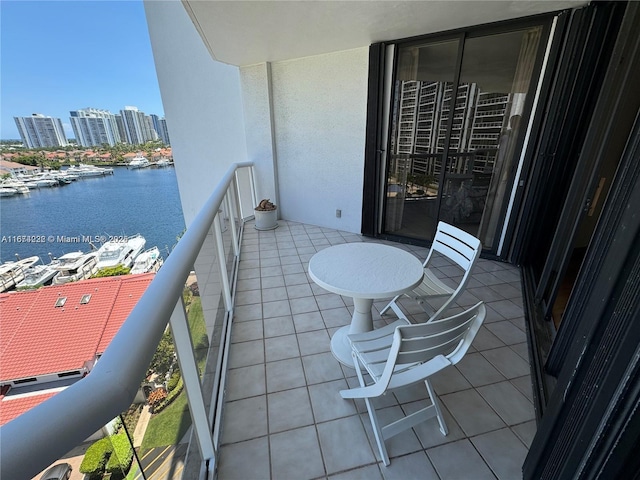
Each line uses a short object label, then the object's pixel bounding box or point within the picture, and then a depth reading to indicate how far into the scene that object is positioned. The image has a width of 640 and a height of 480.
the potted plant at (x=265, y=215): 4.38
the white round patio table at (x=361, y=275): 1.56
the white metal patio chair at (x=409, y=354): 1.04
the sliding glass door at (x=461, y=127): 2.84
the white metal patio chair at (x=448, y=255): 1.81
